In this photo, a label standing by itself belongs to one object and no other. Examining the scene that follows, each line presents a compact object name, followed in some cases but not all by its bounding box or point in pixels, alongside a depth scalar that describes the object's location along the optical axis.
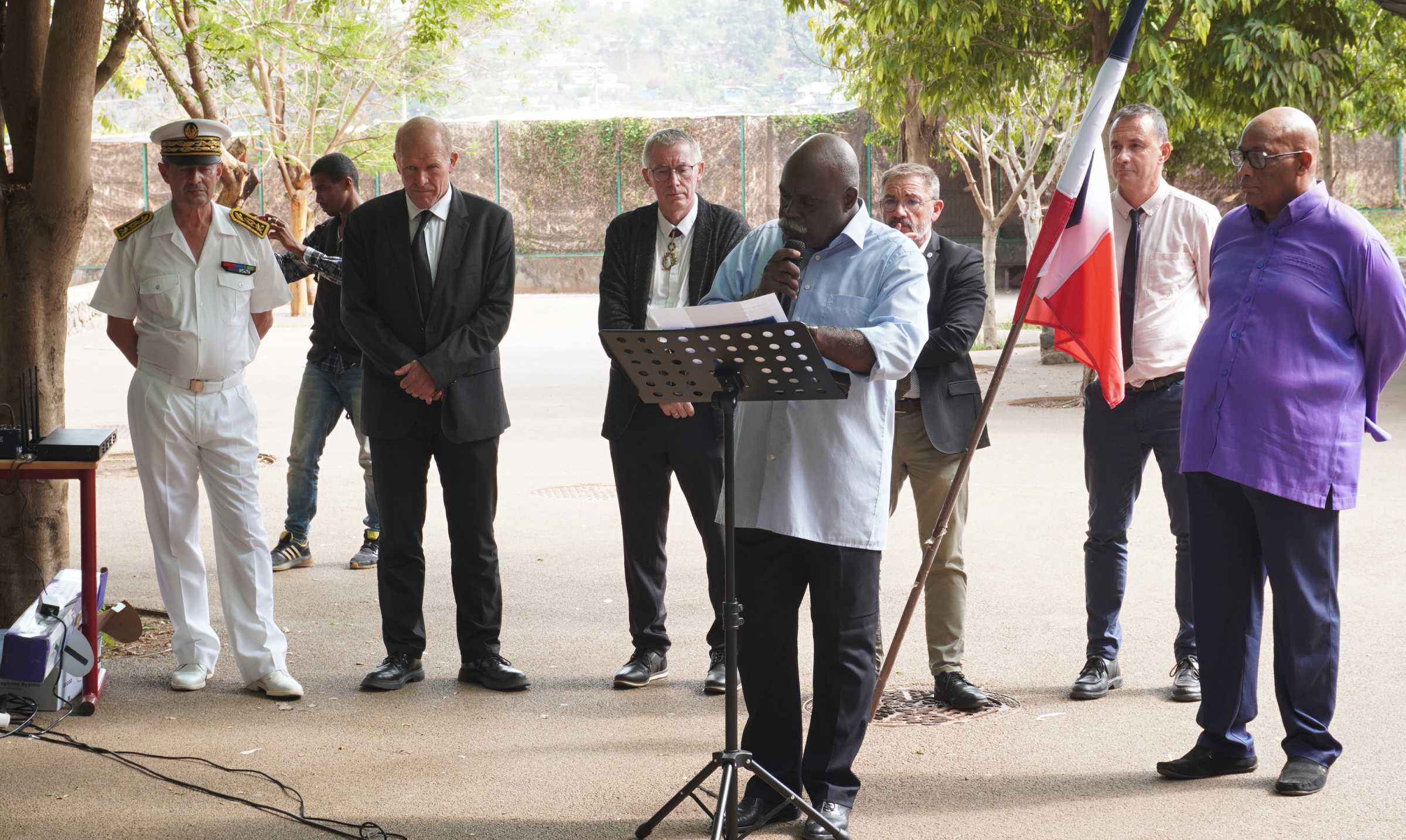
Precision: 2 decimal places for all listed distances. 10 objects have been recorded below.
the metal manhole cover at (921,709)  5.31
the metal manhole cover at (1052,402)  14.33
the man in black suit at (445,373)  5.61
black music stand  3.64
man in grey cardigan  5.62
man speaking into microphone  4.07
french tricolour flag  4.85
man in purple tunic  4.44
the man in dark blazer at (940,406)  5.35
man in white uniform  5.49
